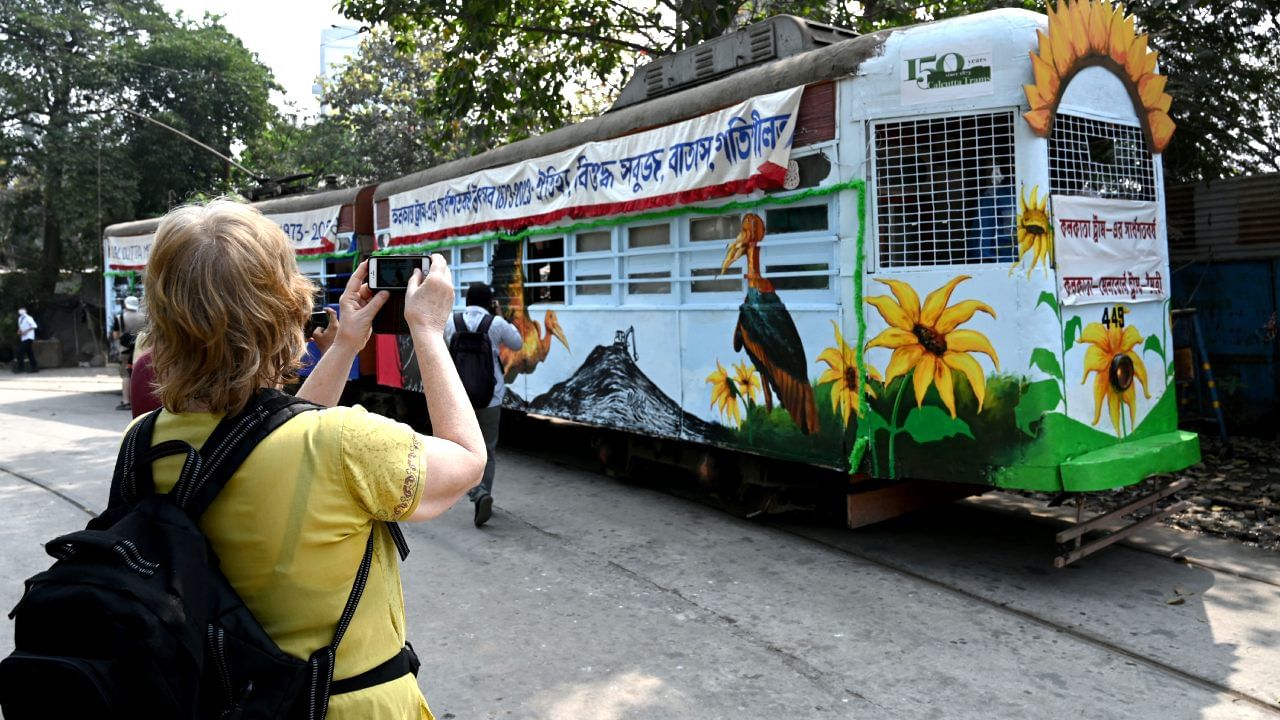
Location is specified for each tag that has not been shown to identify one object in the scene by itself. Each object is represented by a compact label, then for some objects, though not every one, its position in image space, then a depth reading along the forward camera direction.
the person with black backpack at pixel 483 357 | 6.89
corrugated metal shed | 9.33
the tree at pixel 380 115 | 23.02
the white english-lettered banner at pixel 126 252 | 16.66
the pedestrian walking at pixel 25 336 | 22.42
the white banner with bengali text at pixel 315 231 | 12.51
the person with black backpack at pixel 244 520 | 1.42
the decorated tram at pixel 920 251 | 5.48
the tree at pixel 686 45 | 9.28
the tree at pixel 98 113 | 23.78
